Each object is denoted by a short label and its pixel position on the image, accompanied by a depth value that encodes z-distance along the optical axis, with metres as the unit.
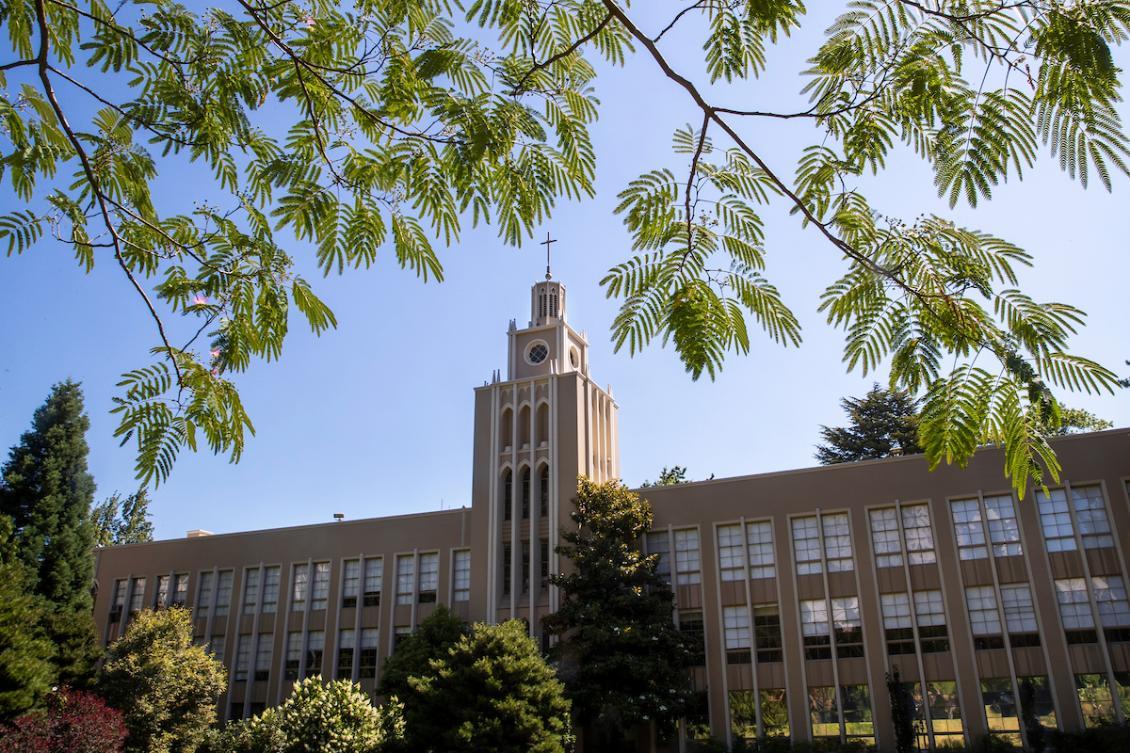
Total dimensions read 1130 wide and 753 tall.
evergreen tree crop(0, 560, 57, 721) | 20.86
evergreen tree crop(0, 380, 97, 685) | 29.45
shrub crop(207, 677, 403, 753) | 18.11
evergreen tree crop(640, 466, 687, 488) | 46.12
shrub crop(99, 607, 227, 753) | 25.34
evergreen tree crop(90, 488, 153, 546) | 51.28
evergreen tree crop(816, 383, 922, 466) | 40.53
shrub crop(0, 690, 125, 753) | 18.89
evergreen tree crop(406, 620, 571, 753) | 19.16
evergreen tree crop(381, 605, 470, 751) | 24.05
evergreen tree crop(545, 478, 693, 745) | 23.59
